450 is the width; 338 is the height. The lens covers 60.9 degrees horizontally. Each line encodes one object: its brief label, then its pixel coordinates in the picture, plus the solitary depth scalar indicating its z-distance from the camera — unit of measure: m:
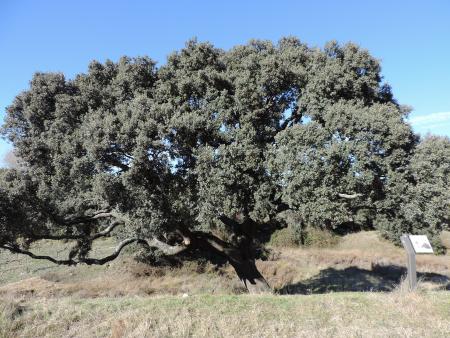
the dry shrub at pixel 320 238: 31.12
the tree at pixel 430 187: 10.37
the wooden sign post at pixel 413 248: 9.34
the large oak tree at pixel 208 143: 10.67
